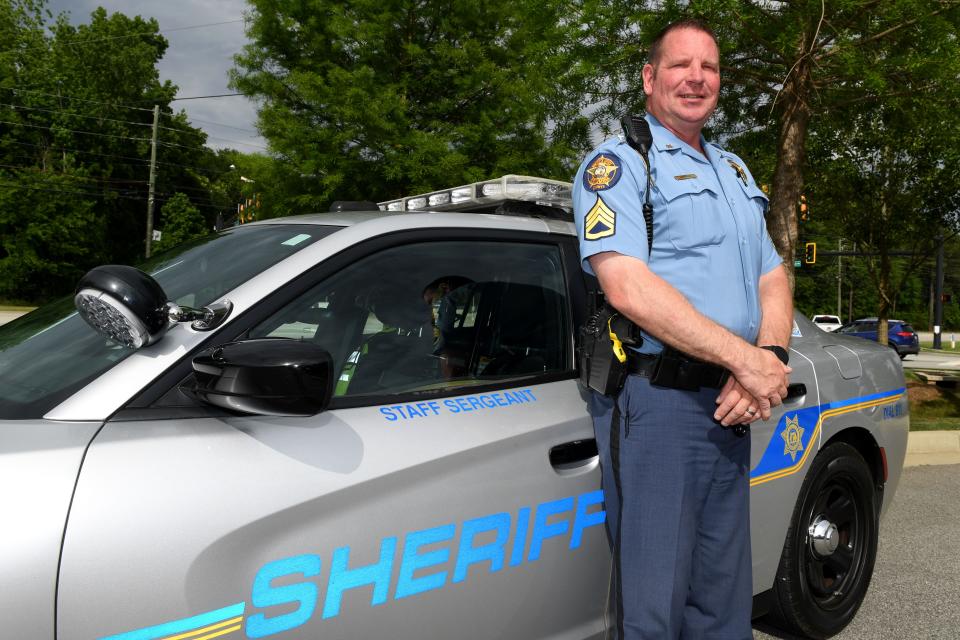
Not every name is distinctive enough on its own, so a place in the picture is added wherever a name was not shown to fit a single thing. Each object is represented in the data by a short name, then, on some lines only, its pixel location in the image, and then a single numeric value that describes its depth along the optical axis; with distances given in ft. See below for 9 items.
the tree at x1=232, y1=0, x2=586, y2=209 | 36.91
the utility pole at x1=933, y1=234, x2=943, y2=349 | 109.70
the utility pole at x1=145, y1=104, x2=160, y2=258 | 106.93
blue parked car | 96.12
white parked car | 143.84
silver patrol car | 4.85
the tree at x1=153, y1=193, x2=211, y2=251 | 136.36
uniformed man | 6.68
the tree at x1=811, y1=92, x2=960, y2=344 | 34.81
